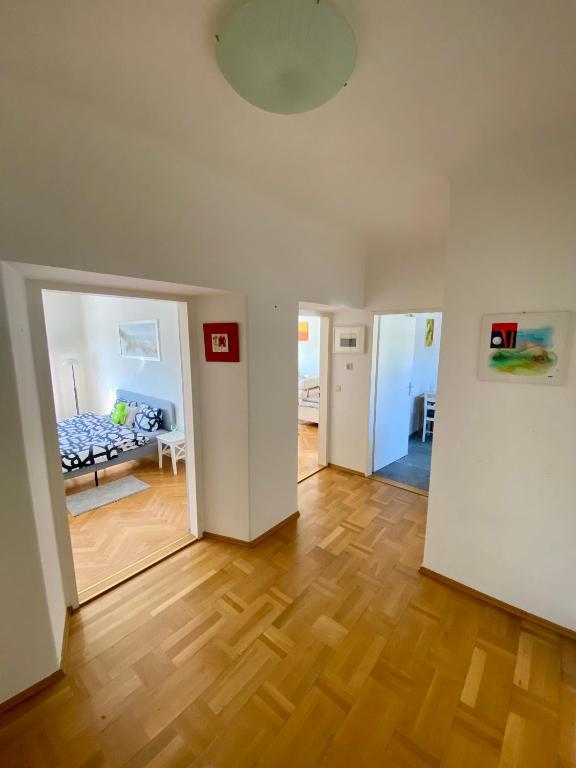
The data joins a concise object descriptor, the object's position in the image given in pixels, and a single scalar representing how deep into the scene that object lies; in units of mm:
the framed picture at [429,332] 5543
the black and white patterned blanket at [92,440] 3643
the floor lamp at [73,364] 5688
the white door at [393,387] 3883
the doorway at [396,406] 3838
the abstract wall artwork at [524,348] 1800
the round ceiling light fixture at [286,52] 1010
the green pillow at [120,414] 4922
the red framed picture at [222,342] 2408
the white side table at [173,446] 4078
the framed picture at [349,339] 3752
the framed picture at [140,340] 4664
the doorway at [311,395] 4113
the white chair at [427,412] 5387
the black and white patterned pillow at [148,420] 4586
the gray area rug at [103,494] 3379
